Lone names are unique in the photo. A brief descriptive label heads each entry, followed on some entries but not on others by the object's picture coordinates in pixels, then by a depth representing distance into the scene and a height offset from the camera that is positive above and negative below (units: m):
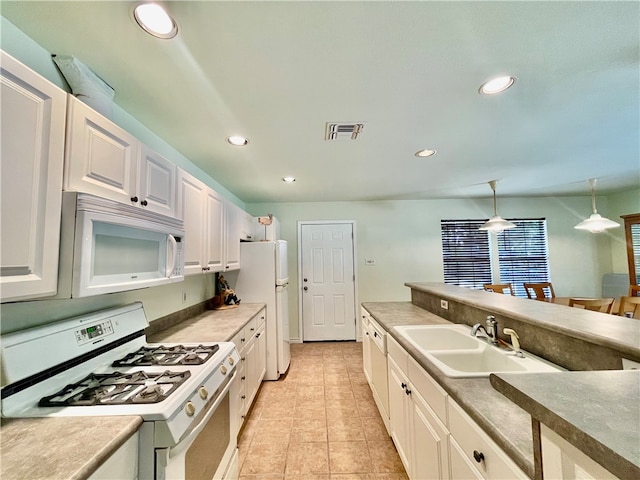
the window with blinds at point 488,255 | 4.64 +0.03
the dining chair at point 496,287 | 4.04 -0.48
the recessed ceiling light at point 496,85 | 1.44 +0.97
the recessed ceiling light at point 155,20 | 0.98 +0.93
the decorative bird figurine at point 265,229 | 3.51 +0.41
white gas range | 0.92 -0.53
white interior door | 4.50 -0.41
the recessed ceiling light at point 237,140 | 2.04 +0.94
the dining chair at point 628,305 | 2.91 -0.58
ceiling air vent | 1.89 +0.95
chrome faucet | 1.55 -0.44
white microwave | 0.96 +0.06
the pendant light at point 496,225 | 3.40 +0.41
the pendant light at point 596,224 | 3.09 +0.37
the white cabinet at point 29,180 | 0.79 +0.27
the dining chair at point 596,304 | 2.72 -0.52
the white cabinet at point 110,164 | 1.03 +0.46
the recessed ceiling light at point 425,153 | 2.42 +0.97
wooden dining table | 3.42 -0.64
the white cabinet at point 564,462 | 0.43 -0.36
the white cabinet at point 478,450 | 0.74 -0.62
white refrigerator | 3.17 -0.29
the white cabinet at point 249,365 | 1.75 -0.93
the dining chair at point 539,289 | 3.94 -0.51
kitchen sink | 1.22 -0.55
